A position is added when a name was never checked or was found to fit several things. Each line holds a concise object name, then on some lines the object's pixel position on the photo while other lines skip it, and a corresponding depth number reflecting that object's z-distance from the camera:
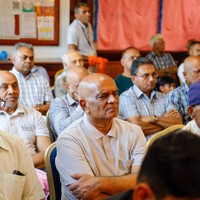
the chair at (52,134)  3.12
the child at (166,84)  5.54
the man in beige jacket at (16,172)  1.75
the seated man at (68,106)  2.90
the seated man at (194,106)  2.20
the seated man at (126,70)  4.30
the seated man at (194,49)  6.68
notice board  5.90
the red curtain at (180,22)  7.58
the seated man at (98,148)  1.95
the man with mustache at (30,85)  4.22
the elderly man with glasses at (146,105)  3.21
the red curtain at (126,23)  6.92
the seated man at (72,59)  4.65
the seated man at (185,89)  3.56
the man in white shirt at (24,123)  2.85
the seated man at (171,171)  0.78
